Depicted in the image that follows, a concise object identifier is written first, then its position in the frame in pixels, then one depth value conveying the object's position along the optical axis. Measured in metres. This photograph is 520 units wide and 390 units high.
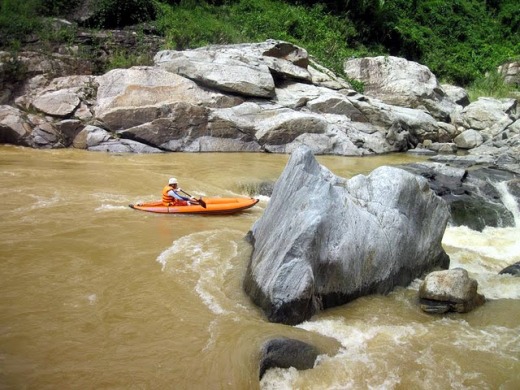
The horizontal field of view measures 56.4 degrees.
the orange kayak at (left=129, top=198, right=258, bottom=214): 9.38
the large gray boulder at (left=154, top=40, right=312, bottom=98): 16.75
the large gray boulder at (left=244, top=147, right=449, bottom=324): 5.18
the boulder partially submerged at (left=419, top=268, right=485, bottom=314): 5.71
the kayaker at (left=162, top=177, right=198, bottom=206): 9.52
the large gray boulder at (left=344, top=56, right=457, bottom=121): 20.94
